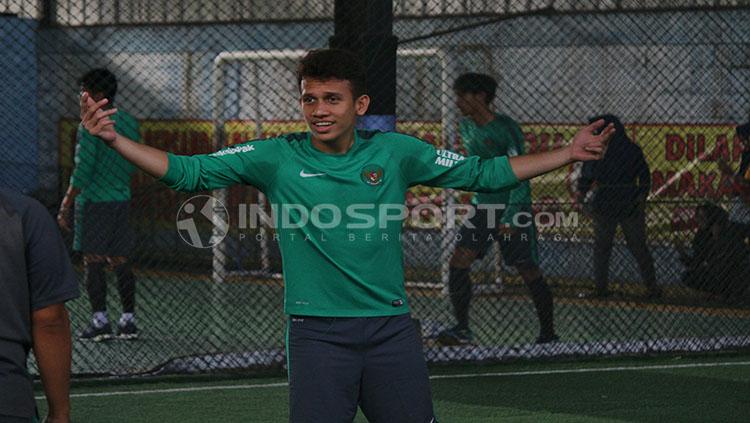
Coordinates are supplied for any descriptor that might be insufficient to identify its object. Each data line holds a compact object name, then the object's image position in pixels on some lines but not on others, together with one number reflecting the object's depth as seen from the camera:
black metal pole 17.50
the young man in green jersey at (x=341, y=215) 9.89
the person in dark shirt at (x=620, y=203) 22.09
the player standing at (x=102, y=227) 20.20
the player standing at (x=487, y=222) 19.48
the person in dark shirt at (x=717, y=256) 21.34
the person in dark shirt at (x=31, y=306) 7.34
